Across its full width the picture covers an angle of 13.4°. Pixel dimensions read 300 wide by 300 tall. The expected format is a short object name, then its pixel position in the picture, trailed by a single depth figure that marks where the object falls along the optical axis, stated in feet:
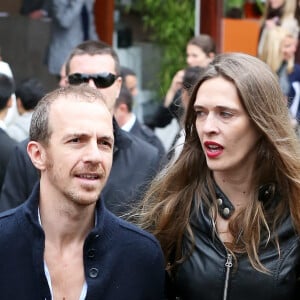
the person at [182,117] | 17.62
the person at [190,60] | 38.68
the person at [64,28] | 40.60
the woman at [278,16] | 43.82
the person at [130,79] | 38.94
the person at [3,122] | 24.85
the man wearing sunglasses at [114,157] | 21.01
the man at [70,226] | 14.46
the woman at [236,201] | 16.10
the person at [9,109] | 28.36
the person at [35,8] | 41.03
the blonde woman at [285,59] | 39.47
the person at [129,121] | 30.90
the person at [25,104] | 31.03
